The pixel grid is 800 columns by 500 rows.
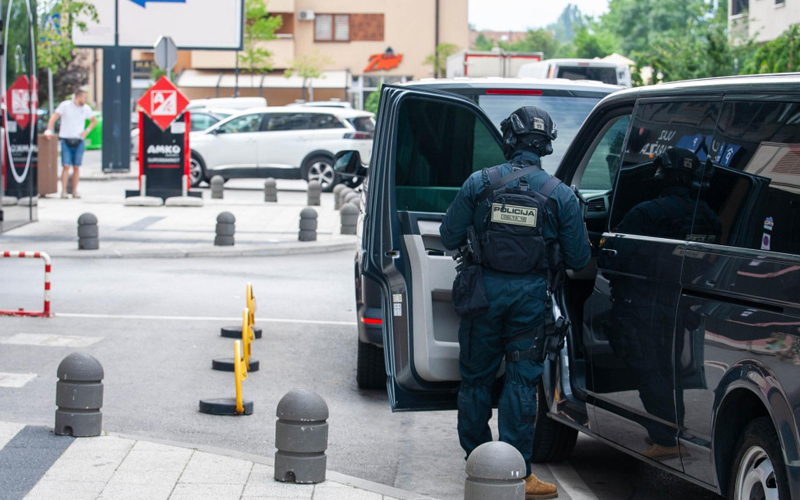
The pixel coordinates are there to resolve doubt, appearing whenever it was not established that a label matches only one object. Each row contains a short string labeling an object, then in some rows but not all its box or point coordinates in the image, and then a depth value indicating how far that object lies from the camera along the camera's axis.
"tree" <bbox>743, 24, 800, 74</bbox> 22.97
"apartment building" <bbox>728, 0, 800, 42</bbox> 37.31
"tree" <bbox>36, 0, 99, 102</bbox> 22.17
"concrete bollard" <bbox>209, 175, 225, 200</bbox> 24.22
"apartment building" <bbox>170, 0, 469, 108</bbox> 62.38
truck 30.97
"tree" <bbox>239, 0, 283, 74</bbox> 56.28
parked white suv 26.56
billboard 30.31
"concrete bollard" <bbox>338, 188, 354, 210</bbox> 21.14
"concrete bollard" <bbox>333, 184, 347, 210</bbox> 22.00
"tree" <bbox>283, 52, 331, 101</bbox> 60.56
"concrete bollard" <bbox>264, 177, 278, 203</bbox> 23.69
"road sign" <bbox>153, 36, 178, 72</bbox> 23.12
